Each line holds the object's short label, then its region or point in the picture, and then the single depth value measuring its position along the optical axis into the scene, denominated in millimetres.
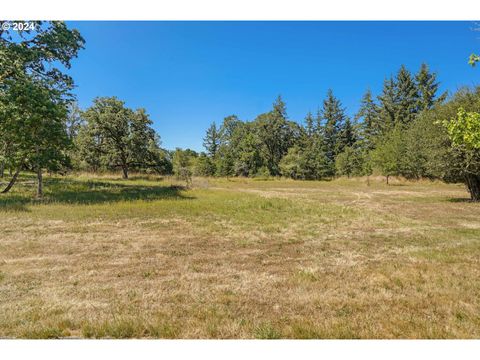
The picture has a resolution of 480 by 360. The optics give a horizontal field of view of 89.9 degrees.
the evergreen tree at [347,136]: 59406
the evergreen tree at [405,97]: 53309
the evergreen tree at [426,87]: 53125
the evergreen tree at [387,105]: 54344
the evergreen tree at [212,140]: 72562
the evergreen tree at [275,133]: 60562
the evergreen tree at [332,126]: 59281
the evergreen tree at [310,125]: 63388
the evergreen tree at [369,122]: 55106
